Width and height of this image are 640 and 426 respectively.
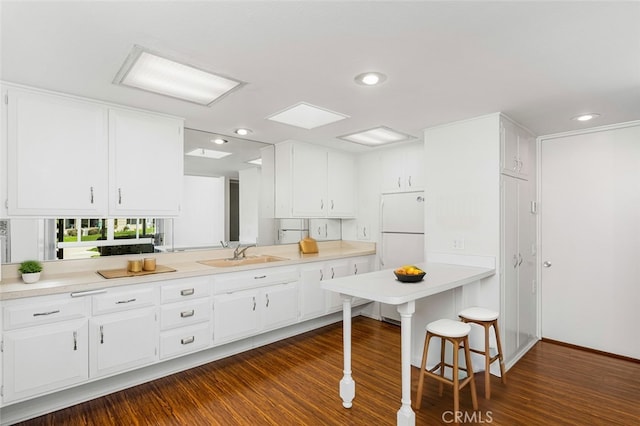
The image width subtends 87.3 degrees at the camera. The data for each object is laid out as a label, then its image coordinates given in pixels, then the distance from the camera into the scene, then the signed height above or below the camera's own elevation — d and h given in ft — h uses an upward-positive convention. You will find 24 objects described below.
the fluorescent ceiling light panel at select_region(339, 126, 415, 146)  11.99 +2.91
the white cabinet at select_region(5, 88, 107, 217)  7.58 +1.41
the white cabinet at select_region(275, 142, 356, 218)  13.42 +1.33
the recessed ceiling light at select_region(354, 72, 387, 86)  7.17 +2.95
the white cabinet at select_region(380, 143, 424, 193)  13.60 +1.85
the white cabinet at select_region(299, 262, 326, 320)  12.61 -3.06
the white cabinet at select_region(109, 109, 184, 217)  8.98 +1.41
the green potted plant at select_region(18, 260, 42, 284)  7.81 -1.34
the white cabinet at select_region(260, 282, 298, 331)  11.36 -3.24
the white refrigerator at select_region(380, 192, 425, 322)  13.52 -0.80
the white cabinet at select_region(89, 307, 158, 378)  7.97 -3.18
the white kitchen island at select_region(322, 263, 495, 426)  6.95 -1.73
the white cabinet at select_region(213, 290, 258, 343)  10.14 -3.21
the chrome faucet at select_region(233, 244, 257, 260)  12.29 -1.42
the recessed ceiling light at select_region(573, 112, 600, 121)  9.93 +2.88
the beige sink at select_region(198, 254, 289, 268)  11.60 -1.72
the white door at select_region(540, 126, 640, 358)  10.78 -0.95
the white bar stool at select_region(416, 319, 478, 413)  7.28 -2.98
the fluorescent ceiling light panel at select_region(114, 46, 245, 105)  6.58 +2.96
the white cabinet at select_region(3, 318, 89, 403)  6.97 -3.16
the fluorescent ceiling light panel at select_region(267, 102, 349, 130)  9.50 +2.95
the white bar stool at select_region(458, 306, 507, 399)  8.41 -2.77
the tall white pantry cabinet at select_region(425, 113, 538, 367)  9.91 +0.13
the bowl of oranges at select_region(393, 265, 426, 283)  7.97 -1.50
